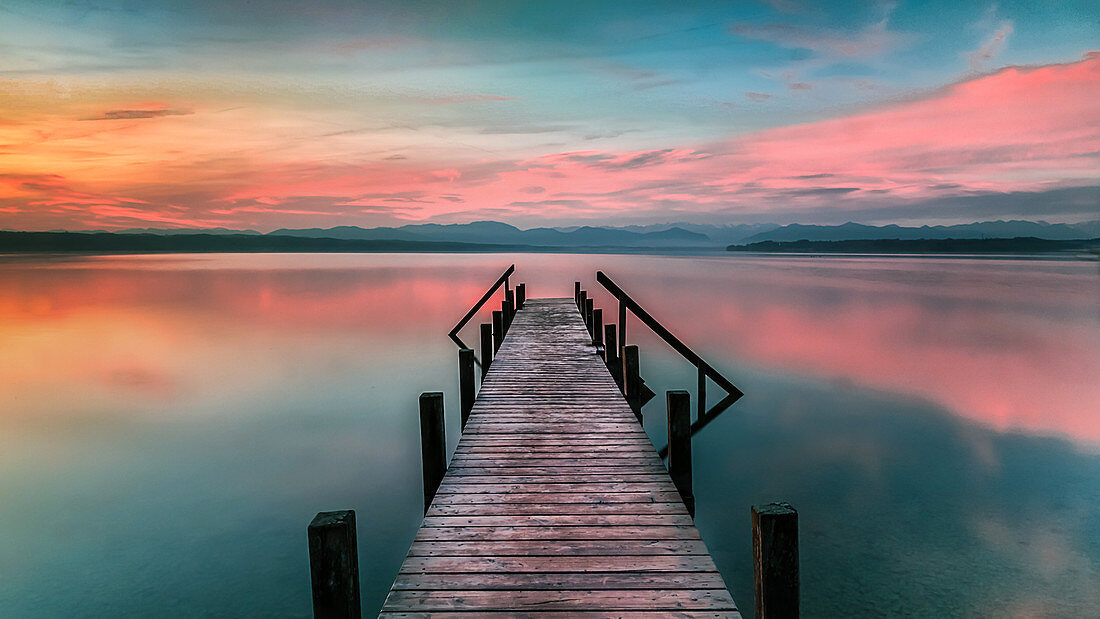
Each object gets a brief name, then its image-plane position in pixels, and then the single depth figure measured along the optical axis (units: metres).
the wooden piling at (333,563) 3.52
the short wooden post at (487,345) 14.16
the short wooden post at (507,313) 16.95
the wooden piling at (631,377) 9.54
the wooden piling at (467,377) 9.45
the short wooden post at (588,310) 16.83
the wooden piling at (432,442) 6.06
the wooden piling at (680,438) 6.42
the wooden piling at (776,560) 3.54
